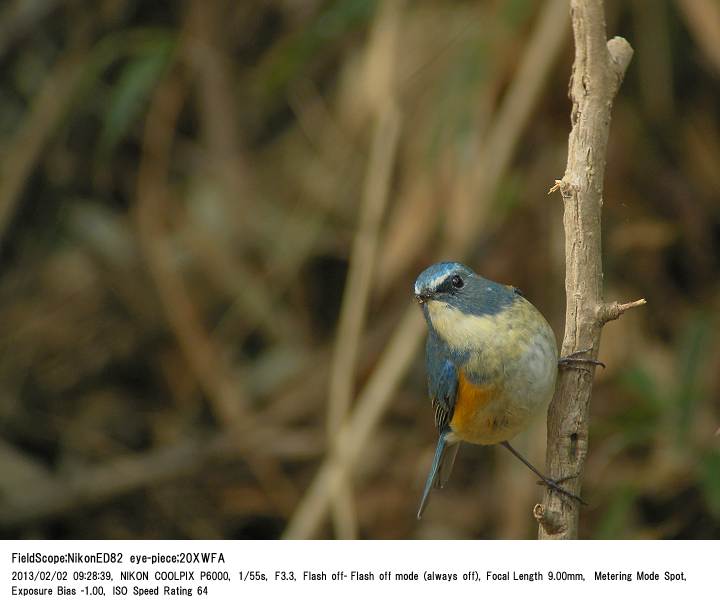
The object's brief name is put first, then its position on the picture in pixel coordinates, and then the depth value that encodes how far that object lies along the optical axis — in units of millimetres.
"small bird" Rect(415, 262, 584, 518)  3842
